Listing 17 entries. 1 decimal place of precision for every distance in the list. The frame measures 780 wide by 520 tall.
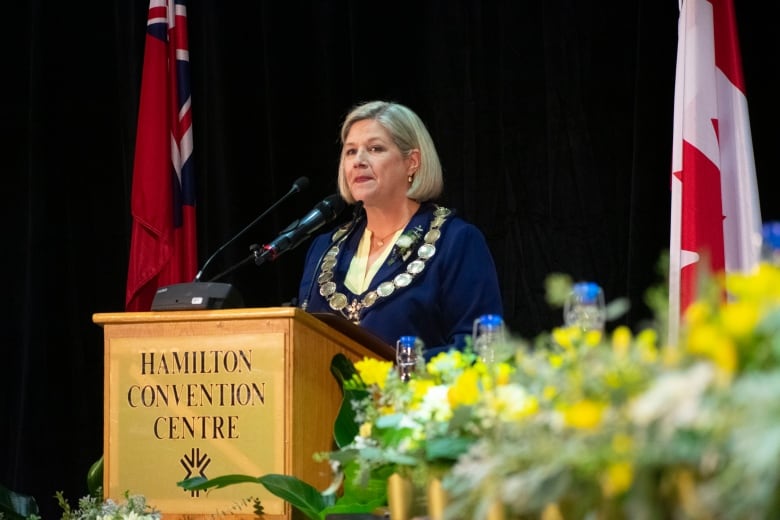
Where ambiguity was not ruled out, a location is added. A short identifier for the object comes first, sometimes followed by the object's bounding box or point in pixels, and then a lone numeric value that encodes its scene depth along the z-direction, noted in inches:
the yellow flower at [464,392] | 156.5
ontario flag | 265.5
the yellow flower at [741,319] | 106.3
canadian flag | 243.2
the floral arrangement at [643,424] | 103.3
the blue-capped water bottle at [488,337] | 176.6
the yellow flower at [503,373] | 156.1
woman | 234.5
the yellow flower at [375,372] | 185.5
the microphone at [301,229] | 223.3
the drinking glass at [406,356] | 200.4
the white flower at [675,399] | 105.8
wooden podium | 211.1
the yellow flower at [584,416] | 109.8
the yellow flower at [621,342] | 120.6
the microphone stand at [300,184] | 230.5
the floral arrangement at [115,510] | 207.4
